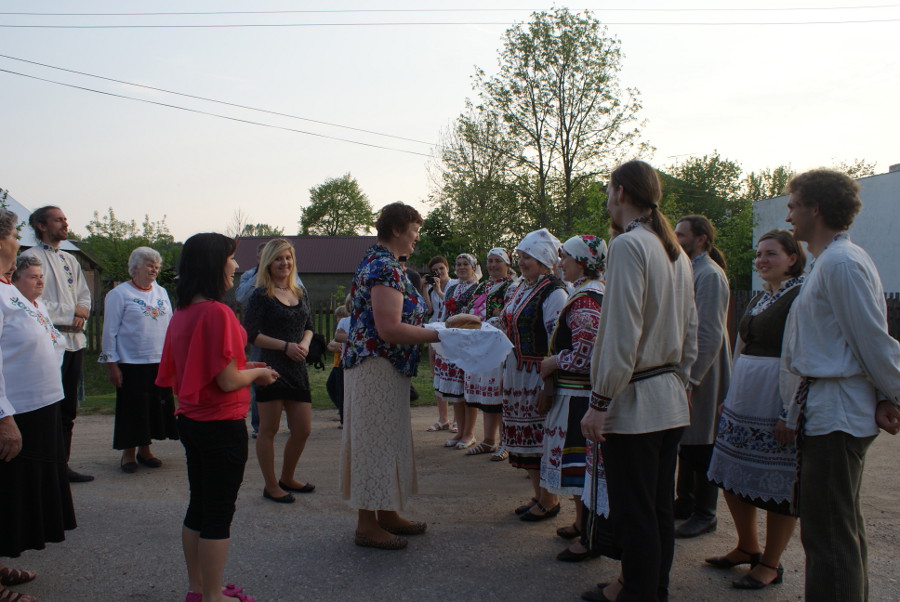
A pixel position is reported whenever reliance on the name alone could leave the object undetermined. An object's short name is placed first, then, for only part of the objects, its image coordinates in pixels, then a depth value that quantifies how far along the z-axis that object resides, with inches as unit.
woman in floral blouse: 161.0
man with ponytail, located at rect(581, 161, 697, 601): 112.1
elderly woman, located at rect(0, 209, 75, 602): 138.6
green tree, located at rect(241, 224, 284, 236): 2837.1
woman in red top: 124.7
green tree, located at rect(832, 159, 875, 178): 2279.5
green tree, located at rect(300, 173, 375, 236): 2810.0
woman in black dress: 201.5
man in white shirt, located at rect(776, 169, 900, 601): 106.0
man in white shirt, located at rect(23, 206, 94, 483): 221.9
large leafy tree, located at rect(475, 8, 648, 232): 940.6
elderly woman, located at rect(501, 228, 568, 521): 185.2
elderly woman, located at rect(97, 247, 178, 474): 240.2
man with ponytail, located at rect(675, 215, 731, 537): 167.2
